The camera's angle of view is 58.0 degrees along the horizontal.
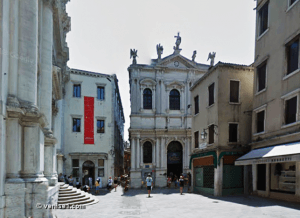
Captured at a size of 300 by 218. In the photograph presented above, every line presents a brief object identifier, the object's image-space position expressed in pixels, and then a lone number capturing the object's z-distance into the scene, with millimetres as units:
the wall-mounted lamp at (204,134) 20889
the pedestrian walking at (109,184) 25669
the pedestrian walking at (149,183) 21016
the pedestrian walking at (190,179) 25903
